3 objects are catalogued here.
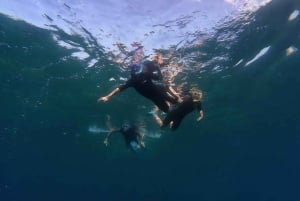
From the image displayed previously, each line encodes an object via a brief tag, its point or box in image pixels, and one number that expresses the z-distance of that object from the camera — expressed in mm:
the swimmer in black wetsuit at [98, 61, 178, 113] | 8688
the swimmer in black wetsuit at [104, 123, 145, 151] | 12415
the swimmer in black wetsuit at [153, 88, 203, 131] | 8382
